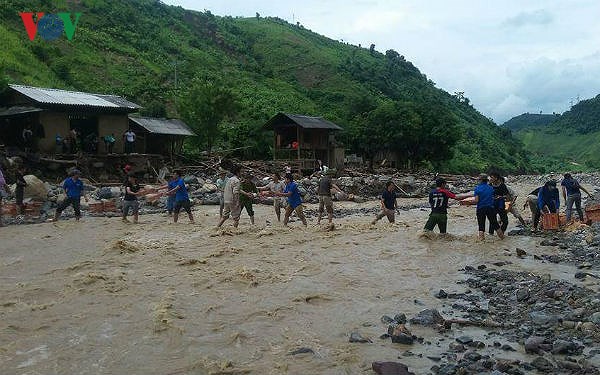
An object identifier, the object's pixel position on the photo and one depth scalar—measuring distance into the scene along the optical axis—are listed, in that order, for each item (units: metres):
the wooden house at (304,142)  42.19
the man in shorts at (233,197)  15.31
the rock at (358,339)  6.52
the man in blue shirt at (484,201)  13.30
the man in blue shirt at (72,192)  16.95
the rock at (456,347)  6.11
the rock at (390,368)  5.33
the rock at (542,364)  5.46
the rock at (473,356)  5.75
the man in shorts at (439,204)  13.93
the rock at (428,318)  7.11
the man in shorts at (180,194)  17.27
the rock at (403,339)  6.39
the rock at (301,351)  6.19
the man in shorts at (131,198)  17.08
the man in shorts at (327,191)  16.84
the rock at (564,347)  5.89
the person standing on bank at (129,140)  32.81
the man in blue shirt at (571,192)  15.16
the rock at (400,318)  7.22
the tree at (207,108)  40.94
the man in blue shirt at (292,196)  16.70
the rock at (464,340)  6.35
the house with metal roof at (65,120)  29.36
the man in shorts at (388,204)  16.17
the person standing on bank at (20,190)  18.92
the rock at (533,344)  5.96
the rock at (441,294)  8.61
